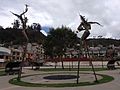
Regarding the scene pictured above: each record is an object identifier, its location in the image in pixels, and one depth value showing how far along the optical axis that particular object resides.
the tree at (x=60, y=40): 22.38
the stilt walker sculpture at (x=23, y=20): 8.47
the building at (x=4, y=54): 31.73
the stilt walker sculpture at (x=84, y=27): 7.49
